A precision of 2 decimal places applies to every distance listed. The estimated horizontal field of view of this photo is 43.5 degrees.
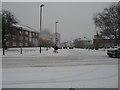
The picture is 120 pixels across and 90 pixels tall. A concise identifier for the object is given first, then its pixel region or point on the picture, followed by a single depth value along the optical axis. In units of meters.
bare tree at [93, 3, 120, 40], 32.62
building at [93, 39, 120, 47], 93.78
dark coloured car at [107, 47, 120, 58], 21.23
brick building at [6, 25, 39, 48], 72.81
